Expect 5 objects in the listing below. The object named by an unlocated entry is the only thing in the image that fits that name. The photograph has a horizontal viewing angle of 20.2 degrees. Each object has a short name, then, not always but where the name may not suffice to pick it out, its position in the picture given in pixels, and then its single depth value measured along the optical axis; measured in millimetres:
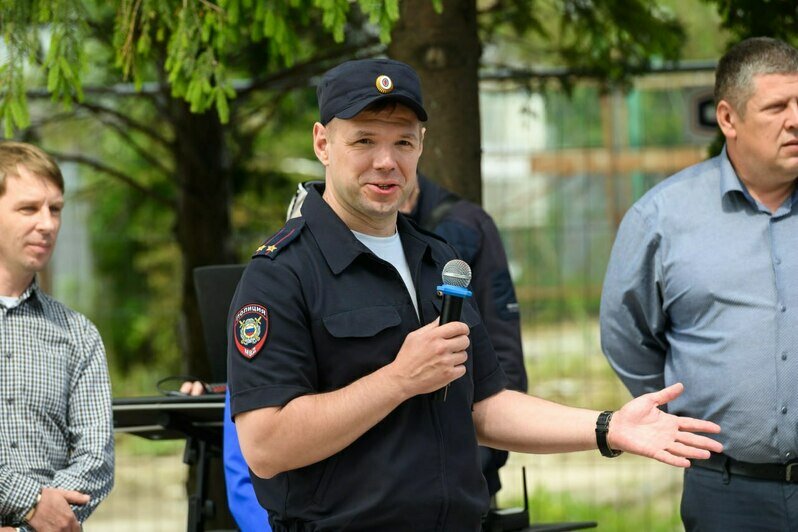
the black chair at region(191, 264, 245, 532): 9468
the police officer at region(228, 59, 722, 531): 4974
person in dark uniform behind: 9445
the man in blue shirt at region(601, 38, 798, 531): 7604
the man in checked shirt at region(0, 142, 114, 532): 7451
